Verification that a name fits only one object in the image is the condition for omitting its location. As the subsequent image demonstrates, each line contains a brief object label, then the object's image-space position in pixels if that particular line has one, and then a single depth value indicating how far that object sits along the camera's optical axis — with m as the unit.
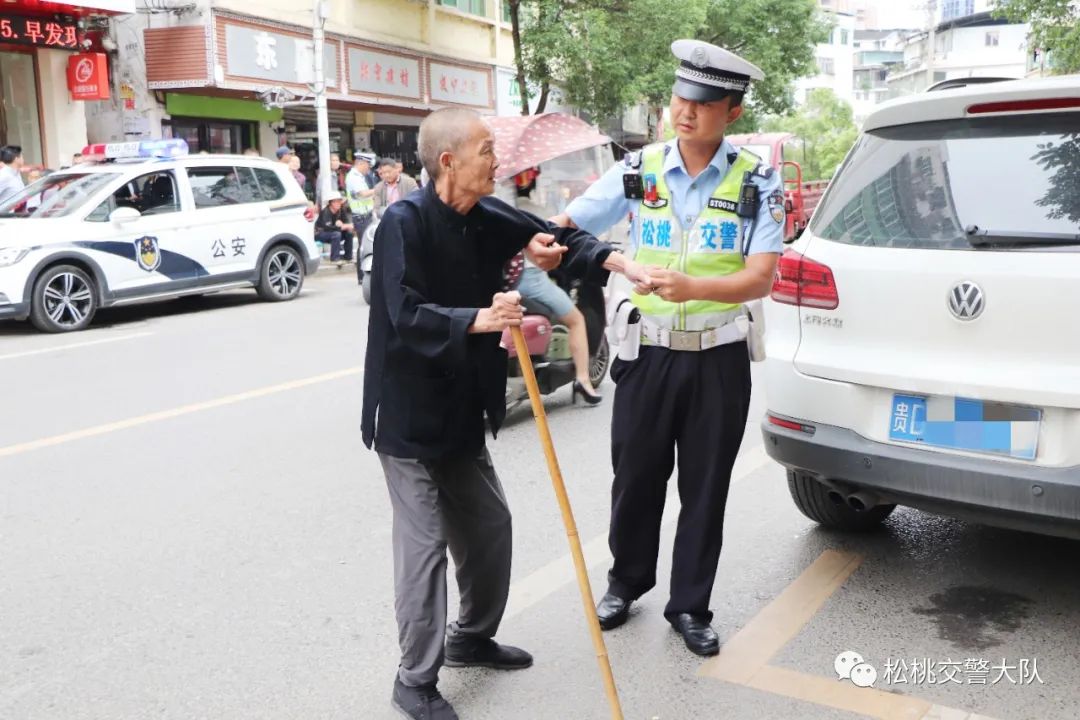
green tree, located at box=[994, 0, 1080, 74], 12.12
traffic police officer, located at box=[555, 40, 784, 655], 3.22
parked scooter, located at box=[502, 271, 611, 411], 6.30
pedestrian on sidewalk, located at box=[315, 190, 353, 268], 16.27
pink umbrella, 6.15
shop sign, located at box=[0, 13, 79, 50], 14.81
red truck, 16.86
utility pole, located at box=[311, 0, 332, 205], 16.61
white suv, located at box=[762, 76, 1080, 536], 3.20
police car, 10.30
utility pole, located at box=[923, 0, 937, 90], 51.19
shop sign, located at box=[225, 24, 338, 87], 18.19
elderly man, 2.80
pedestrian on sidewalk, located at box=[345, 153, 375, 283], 15.23
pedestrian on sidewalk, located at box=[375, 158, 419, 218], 13.16
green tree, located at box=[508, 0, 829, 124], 23.11
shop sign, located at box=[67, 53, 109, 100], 16.18
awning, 14.73
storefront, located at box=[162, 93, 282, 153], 18.52
